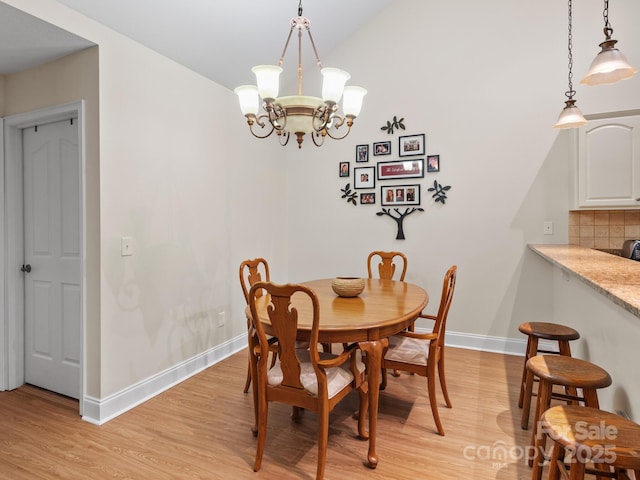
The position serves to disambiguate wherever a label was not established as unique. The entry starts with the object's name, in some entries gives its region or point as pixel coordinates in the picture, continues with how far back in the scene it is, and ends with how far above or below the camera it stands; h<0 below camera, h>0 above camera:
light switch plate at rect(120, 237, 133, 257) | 2.51 -0.09
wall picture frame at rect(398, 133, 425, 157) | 3.85 +0.92
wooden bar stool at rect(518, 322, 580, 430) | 2.18 -0.62
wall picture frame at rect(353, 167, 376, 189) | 4.10 +0.61
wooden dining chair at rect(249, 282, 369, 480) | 1.74 -0.73
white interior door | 2.65 -0.17
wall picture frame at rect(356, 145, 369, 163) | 4.11 +0.88
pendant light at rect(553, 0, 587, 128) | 2.68 +0.83
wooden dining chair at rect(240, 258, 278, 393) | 2.67 -0.32
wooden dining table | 1.83 -0.46
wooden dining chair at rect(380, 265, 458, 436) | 2.19 -0.75
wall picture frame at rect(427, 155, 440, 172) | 3.80 +0.71
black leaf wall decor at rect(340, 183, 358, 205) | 4.19 +0.44
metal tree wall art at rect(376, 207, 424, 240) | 3.93 +0.19
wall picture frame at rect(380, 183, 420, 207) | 3.90 +0.40
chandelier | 1.97 +0.73
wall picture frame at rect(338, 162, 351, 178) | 4.21 +0.72
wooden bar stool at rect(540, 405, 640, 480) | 1.09 -0.64
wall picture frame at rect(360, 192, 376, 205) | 4.10 +0.38
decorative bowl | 2.47 -0.37
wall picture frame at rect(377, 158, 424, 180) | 3.88 +0.67
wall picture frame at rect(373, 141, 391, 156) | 4.01 +0.91
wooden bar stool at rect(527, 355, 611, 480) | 1.56 -0.63
